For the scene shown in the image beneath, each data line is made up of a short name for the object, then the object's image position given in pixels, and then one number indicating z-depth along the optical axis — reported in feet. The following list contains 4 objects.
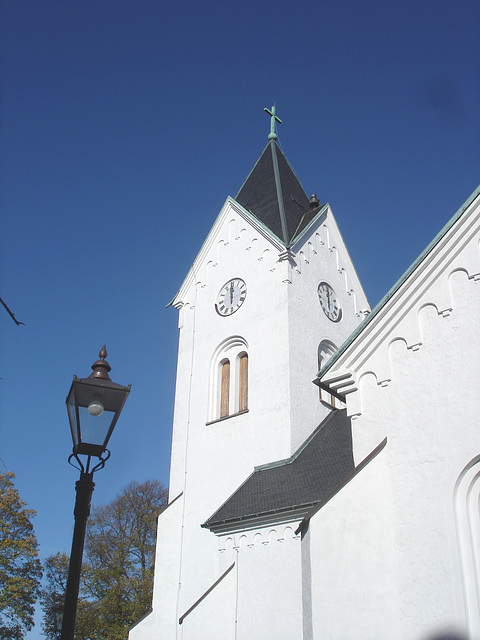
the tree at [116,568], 102.01
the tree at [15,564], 83.02
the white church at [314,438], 25.76
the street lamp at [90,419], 20.35
